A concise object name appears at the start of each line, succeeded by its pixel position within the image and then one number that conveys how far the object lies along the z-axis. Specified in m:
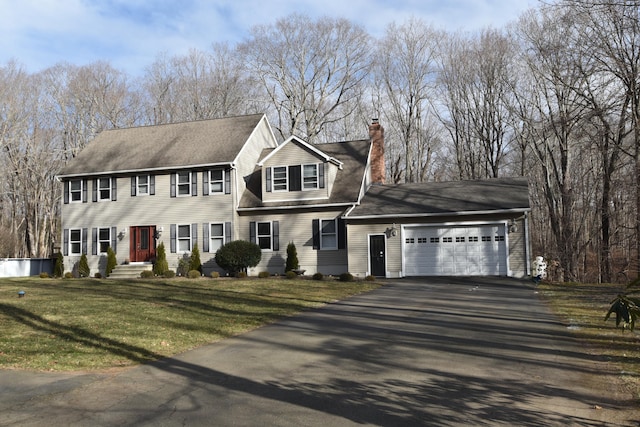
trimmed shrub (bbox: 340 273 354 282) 20.92
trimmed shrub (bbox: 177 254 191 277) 25.30
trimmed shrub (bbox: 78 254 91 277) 26.89
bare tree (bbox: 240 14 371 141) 40.34
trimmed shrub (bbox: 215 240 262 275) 23.88
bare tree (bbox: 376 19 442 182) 38.22
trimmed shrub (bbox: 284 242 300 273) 24.44
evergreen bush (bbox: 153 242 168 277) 25.02
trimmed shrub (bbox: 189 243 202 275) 25.25
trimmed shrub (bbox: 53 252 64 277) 27.12
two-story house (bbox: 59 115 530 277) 22.56
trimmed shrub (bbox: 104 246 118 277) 26.41
